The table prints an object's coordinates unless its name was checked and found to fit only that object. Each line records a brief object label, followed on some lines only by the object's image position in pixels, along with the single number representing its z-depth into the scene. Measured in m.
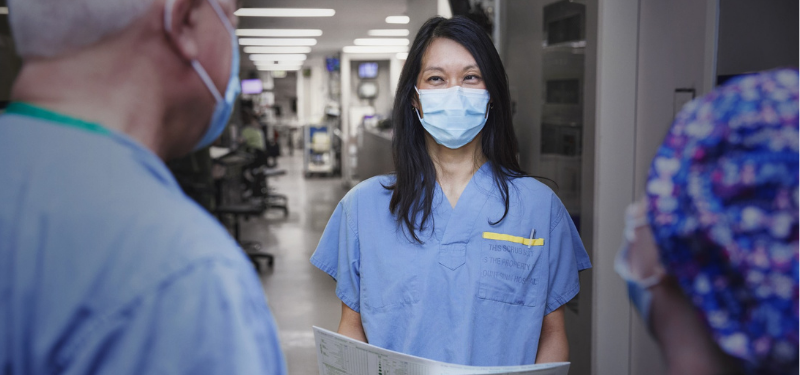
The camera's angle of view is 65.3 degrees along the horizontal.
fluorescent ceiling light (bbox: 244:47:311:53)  12.60
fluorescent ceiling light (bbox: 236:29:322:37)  9.47
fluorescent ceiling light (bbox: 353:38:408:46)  10.86
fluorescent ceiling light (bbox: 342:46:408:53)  11.99
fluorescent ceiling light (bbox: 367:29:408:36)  9.57
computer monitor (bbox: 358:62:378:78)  12.92
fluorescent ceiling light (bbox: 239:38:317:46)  10.88
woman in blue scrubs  1.39
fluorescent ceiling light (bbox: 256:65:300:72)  18.64
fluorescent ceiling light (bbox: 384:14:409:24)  8.30
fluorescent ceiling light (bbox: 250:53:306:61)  14.69
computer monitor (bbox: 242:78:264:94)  16.86
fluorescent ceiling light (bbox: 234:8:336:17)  7.36
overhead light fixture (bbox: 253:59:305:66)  16.52
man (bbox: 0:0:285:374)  0.54
